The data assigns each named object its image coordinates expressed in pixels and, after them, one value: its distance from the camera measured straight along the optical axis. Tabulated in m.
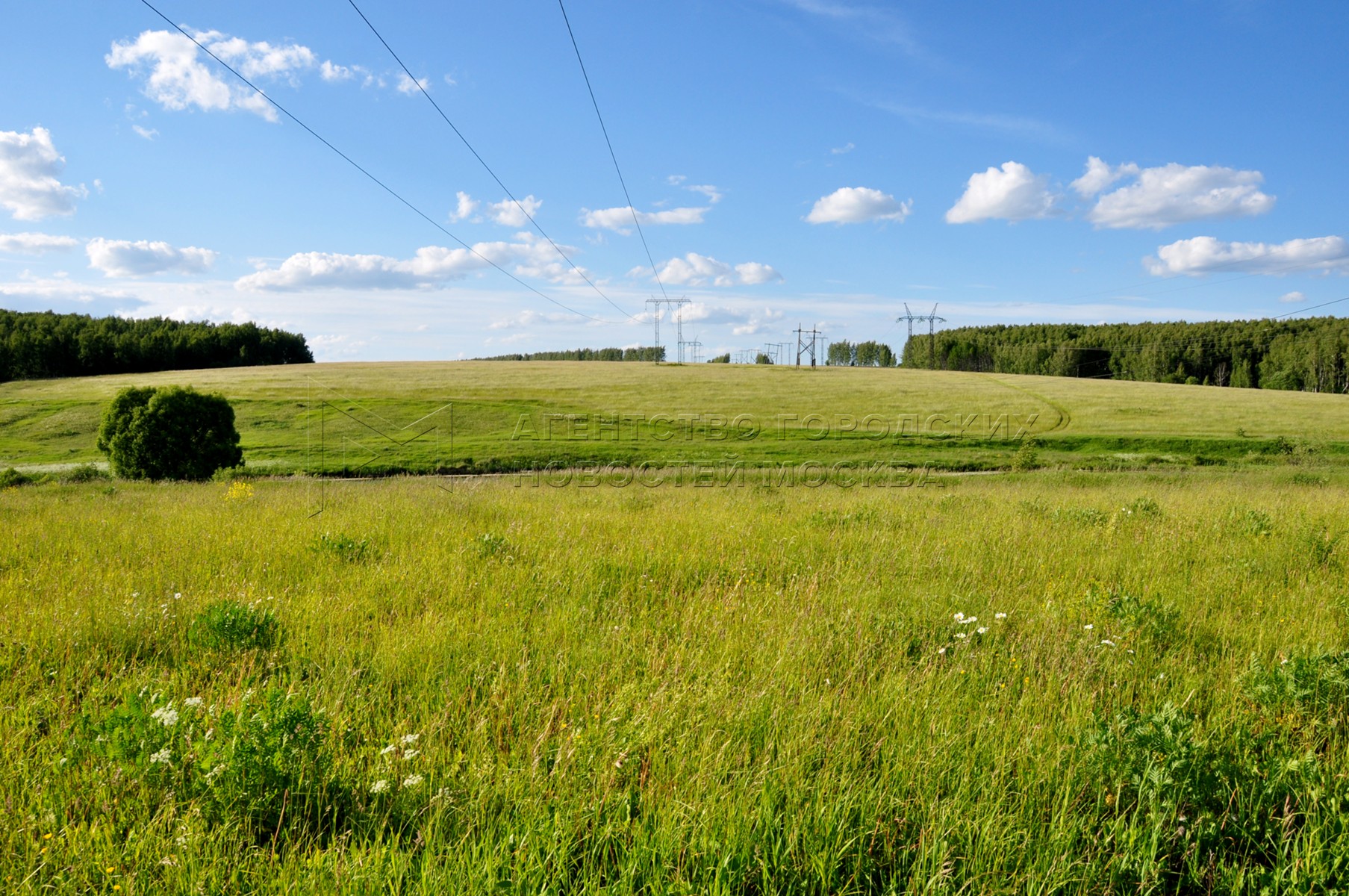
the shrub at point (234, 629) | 4.29
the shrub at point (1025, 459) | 30.34
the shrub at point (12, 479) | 21.83
